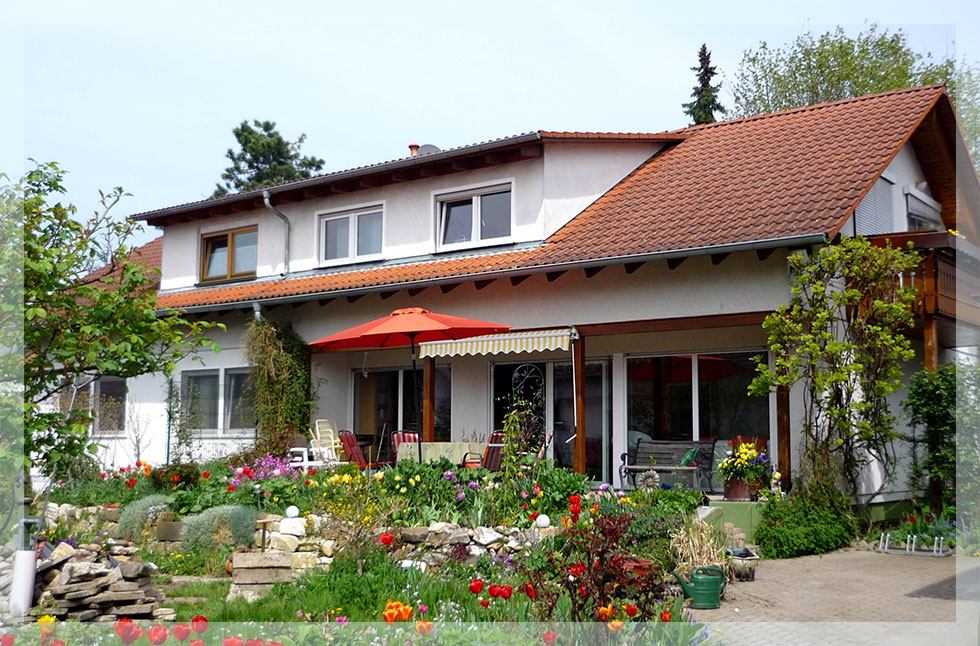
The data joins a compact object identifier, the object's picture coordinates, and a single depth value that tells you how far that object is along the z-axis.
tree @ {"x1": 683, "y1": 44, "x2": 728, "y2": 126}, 37.66
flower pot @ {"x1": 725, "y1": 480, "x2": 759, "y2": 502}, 12.32
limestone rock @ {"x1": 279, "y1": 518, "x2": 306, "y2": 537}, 9.79
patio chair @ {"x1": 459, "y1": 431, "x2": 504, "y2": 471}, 12.83
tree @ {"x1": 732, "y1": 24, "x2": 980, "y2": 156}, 32.94
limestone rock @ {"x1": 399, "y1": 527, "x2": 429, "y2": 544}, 9.44
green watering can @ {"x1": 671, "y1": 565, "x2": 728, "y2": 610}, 8.37
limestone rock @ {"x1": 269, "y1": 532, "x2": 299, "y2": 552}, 9.70
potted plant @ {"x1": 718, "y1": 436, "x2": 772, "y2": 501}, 12.34
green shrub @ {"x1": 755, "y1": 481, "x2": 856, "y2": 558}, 11.38
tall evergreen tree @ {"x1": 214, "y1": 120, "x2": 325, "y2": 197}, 42.75
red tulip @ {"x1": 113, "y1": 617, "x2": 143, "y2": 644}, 4.68
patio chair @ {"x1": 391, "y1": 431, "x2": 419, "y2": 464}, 14.53
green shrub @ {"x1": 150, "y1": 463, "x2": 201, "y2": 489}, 12.92
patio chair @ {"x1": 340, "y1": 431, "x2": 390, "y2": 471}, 15.01
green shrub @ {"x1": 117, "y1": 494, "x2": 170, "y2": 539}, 11.29
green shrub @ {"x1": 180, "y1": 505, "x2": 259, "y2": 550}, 10.38
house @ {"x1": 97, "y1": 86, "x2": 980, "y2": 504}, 13.54
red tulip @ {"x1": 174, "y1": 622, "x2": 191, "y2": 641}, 4.81
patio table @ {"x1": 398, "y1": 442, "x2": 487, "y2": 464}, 13.34
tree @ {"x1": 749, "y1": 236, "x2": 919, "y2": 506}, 12.09
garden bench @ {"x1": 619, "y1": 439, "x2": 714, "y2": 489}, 13.74
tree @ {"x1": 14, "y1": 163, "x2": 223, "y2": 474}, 7.34
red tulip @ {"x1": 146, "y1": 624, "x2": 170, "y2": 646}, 4.61
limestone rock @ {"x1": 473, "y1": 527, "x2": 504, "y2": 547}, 9.43
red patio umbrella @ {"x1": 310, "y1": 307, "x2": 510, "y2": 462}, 12.45
